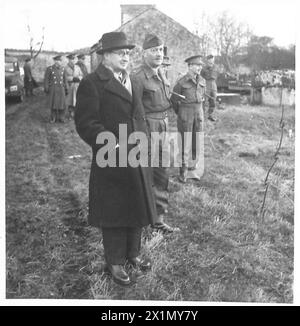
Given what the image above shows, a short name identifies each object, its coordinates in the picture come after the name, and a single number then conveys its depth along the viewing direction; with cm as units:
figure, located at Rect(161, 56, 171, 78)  588
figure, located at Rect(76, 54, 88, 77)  871
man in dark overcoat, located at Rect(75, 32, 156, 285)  322
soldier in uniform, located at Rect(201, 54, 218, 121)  956
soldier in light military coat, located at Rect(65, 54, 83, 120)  940
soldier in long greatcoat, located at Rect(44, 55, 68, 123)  937
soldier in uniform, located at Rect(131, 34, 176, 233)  436
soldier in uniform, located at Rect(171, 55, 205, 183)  572
